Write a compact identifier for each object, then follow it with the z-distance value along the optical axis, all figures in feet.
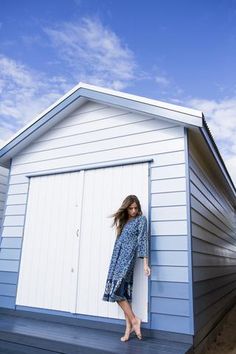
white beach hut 10.28
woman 9.56
